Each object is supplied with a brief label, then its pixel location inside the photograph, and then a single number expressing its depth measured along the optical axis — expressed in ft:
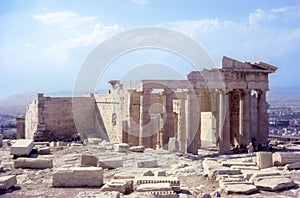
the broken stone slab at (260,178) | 36.81
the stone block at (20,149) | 50.47
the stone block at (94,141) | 73.31
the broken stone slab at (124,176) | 38.99
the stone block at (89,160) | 48.29
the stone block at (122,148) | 60.70
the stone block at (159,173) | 40.14
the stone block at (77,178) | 37.01
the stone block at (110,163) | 47.24
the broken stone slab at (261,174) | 37.88
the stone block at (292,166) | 44.06
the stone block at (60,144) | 68.36
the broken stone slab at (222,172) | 40.14
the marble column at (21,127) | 98.56
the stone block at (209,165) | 42.63
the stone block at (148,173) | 39.96
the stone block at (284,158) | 46.09
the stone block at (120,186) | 33.73
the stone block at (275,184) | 34.91
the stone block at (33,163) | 46.26
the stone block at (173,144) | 66.06
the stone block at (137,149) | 61.54
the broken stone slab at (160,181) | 34.57
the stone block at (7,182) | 34.63
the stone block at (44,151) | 55.77
